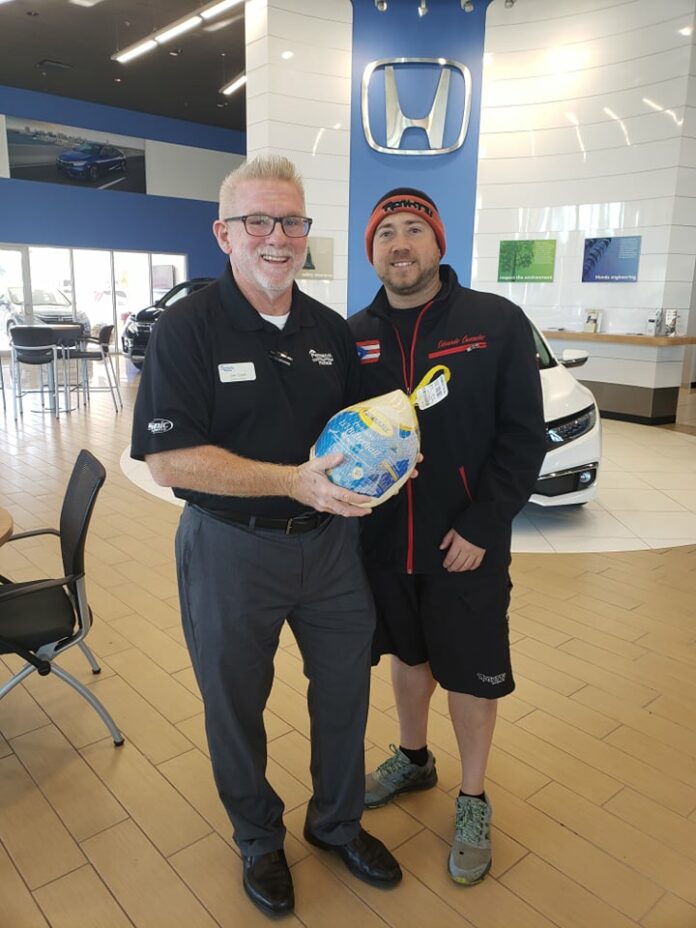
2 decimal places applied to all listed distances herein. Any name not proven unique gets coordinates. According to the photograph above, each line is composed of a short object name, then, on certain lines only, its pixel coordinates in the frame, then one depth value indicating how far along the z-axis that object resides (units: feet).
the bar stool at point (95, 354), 26.60
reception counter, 25.41
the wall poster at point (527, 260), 27.43
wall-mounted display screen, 44.98
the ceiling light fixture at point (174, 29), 27.45
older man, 4.57
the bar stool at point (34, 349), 24.70
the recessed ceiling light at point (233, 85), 37.24
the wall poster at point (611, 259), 25.50
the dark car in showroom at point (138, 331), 35.55
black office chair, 6.64
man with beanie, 5.31
